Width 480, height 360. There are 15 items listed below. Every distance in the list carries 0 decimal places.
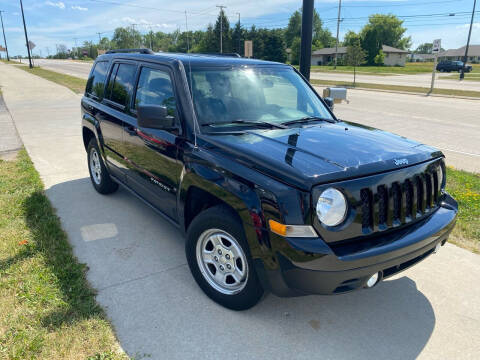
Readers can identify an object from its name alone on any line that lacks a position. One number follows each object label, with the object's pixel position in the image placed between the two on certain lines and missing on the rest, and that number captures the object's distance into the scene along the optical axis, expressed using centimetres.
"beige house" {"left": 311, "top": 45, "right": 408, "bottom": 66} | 8389
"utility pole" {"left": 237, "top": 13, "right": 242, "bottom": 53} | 6931
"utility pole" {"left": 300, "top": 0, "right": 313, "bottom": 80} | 588
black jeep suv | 241
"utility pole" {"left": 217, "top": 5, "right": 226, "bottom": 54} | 6624
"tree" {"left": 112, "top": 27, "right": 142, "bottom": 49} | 13341
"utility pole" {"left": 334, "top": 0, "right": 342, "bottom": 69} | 6869
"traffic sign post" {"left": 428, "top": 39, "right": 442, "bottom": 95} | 2199
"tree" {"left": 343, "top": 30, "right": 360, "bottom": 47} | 9838
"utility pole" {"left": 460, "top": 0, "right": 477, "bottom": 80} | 3844
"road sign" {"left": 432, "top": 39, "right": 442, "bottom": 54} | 2197
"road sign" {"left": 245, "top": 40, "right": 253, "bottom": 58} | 1701
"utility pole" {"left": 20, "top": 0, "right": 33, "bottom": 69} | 4109
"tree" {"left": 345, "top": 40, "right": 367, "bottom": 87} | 2969
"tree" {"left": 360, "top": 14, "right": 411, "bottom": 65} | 9838
